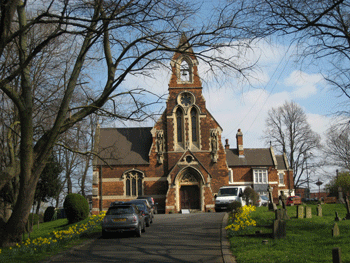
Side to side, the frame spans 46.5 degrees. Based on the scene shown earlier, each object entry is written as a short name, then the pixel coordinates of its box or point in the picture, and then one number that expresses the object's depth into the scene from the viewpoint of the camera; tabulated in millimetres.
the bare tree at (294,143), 54312
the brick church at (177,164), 41406
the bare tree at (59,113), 12038
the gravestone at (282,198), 22630
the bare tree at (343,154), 52375
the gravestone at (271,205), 24234
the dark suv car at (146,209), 20531
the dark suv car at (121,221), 16125
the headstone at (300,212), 19625
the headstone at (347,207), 19803
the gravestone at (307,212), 19797
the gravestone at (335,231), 12599
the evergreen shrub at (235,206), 20039
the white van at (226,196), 33031
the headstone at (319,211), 21375
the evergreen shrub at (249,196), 29828
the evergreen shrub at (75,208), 28109
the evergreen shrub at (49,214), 42375
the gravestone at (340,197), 34531
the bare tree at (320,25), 11766
